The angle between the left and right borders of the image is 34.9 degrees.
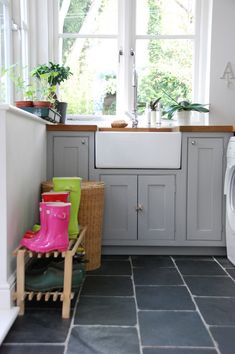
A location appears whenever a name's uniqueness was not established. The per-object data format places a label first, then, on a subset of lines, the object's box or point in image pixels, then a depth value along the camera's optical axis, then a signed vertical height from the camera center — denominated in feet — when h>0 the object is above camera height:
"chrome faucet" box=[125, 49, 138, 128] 10.31 +1.37
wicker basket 7.77 -1.29
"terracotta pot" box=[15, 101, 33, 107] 8.39 +1.10
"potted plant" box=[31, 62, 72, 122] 9.36 +1.97
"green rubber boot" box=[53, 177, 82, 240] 7.00 -0.69
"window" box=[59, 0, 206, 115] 11.21 +3.09
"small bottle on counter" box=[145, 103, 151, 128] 10.53 +1.08
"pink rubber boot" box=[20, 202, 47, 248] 5.91 -1.22
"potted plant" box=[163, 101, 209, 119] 10.17 +1.30
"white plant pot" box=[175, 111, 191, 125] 10.29 +1.03
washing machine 8.34 -0.88
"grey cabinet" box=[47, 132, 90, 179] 8.99 -0.02
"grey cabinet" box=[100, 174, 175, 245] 8.99 -1.32
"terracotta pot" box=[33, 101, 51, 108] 8.40 +1.10
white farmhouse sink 8.87 +0.13
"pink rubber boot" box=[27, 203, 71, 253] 5.81 -1.24
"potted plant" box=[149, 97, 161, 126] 10.46 +1.24
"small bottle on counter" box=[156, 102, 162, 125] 10.40 +1.09
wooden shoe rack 5.78 -2.04
